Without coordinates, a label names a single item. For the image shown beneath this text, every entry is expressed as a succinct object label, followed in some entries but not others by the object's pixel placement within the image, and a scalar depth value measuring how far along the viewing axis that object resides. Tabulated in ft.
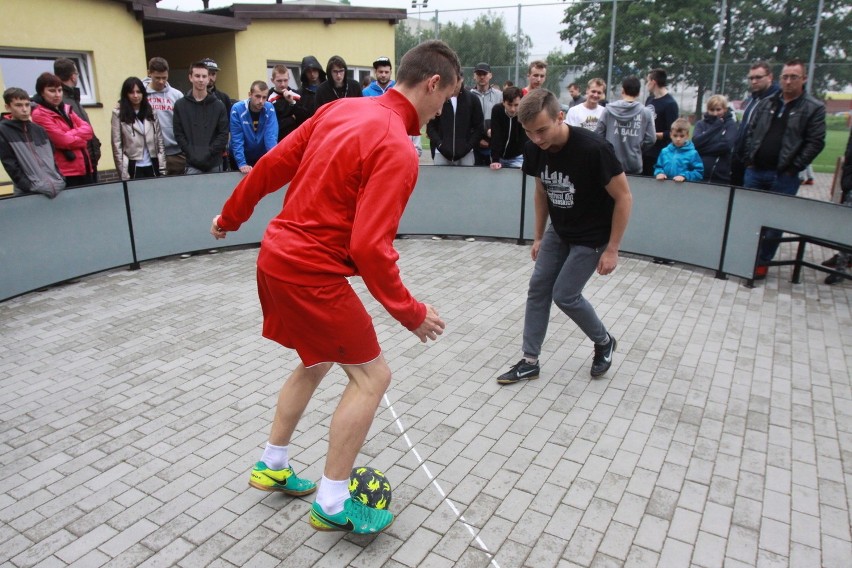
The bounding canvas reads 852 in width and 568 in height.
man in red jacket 7.97
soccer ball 9.68
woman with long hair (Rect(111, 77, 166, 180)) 23.85
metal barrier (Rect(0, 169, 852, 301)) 19.75
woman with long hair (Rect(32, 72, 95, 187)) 21.37
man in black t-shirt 12.57
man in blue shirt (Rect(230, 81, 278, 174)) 25.48
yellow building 35.88
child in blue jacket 23.31
